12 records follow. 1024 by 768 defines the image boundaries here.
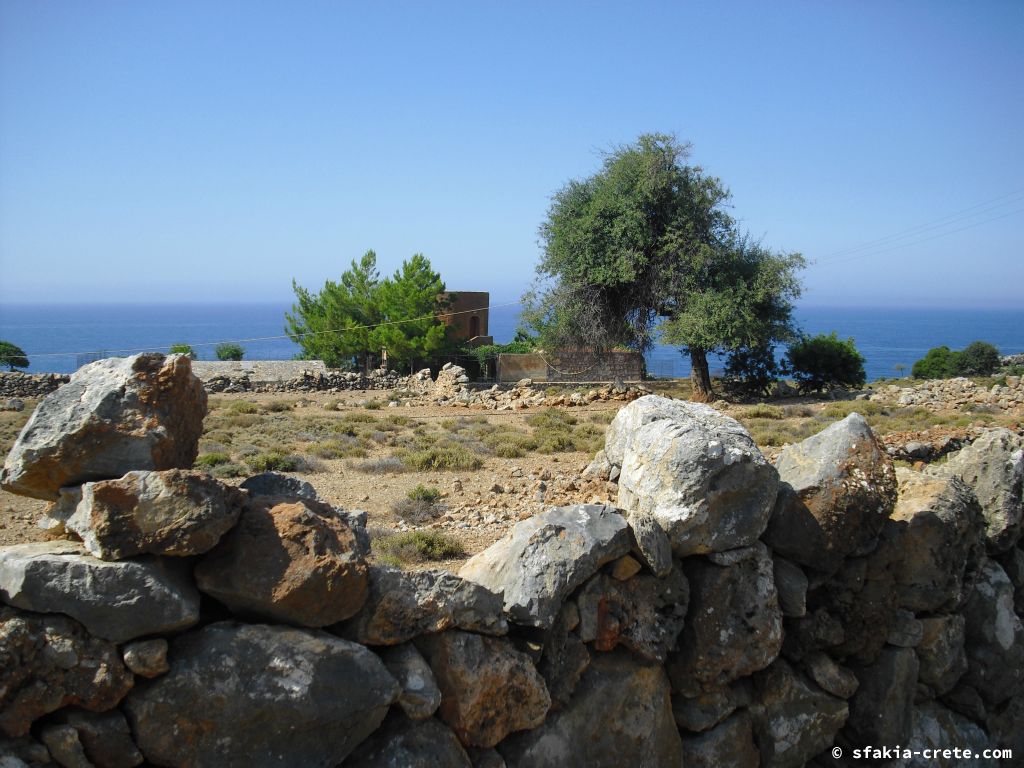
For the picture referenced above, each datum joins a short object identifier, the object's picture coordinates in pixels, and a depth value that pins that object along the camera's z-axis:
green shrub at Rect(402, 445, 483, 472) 13.30
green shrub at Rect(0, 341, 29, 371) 38.50
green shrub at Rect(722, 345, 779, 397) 29.39
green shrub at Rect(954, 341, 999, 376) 41.16
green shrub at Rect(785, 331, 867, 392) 30.75
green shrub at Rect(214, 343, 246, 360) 45.97
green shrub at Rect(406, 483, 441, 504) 10.52
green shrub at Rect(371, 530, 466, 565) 7.57
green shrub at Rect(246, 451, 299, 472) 12.98
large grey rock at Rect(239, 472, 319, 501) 4.57
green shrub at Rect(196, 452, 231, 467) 13.00
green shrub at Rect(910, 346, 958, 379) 41.97
